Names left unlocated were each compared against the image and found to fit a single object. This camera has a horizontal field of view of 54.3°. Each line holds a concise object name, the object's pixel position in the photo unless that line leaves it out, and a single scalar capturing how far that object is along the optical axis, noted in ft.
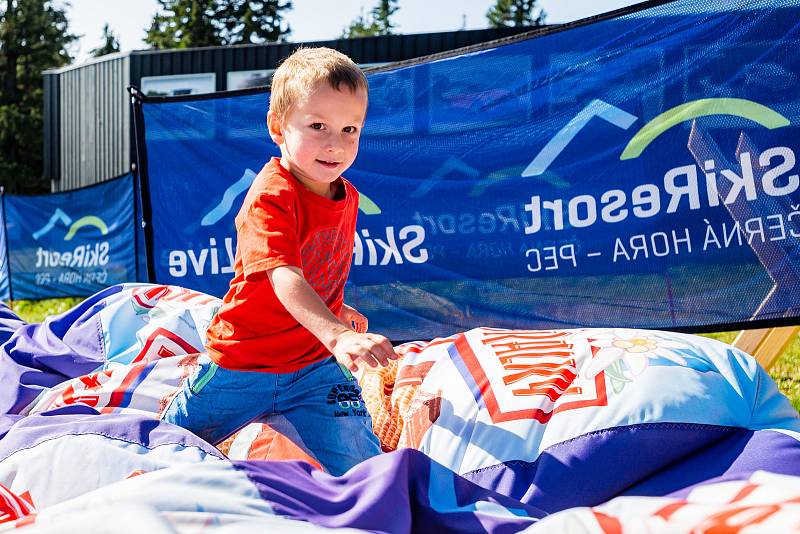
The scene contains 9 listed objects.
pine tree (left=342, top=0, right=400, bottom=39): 119.03
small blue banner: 33.24
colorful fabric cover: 4.29
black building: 41.81
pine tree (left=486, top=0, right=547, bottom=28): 112.68
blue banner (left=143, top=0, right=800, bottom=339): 10.46
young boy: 6.49
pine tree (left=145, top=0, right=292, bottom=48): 88.58
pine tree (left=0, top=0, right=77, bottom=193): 90.22
